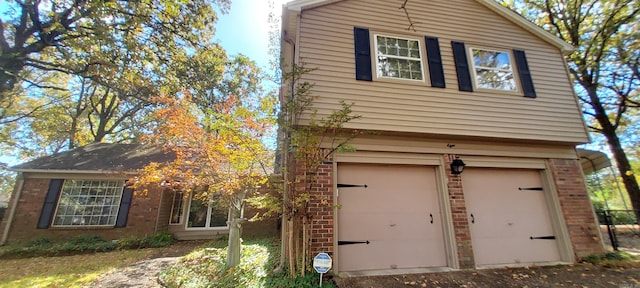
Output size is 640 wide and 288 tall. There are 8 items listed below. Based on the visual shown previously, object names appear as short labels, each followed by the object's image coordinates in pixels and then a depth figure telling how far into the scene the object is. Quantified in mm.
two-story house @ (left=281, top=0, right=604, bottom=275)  4641
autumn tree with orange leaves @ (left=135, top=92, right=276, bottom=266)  4626
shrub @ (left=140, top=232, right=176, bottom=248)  8016
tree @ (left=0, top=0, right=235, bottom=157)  9055
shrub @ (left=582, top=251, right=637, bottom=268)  4594
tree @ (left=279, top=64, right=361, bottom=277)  3936
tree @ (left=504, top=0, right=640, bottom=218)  8852
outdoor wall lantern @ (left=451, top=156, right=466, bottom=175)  4941
